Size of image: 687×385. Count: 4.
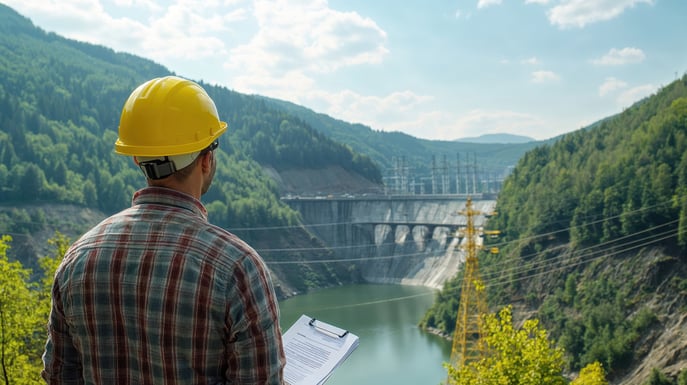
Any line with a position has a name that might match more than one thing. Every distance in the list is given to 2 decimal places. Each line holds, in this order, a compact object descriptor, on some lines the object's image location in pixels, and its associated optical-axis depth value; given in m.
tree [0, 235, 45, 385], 7.66
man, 1.59
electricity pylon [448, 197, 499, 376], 21.86
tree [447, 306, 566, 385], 11.34
